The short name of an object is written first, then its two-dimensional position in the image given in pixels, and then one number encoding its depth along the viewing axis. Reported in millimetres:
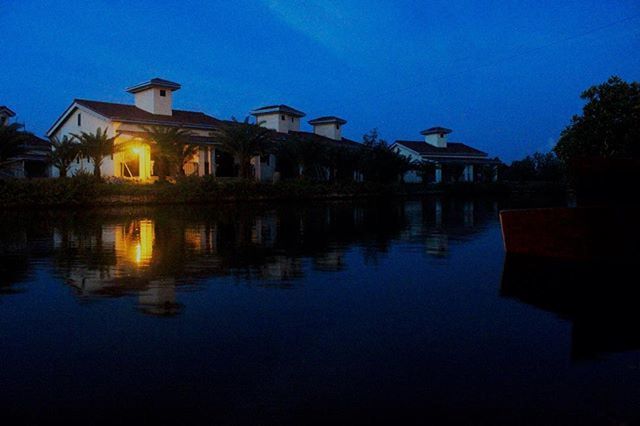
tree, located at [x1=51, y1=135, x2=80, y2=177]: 28703
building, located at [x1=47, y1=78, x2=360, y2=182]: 31672
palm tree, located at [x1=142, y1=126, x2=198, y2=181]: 29484
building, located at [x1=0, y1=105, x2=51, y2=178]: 33625
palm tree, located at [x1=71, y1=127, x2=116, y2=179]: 28406
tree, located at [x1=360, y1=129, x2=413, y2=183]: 41844
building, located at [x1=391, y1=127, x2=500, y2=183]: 51438
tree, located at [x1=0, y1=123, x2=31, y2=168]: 25506
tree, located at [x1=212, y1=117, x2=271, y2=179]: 32438
